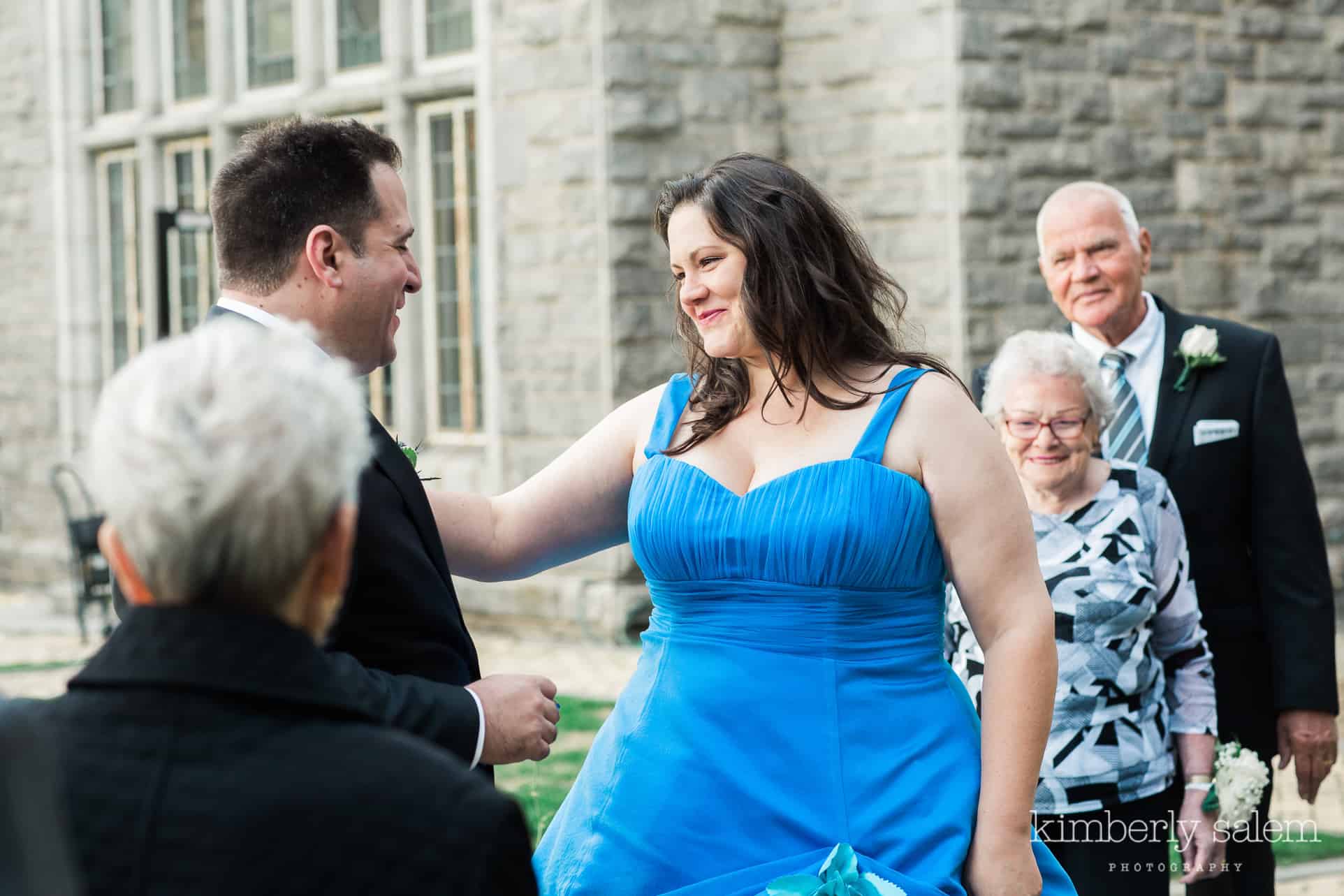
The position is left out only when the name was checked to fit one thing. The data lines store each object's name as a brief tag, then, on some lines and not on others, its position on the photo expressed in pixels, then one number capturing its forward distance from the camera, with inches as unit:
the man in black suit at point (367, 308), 100.5
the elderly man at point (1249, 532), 166.6
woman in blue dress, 109.5
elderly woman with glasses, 144.6
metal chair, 437.4
